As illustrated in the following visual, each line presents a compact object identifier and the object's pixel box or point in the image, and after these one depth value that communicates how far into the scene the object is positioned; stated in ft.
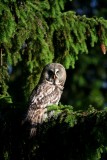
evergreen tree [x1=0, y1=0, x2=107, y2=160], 43.98
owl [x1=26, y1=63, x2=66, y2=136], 49.39
